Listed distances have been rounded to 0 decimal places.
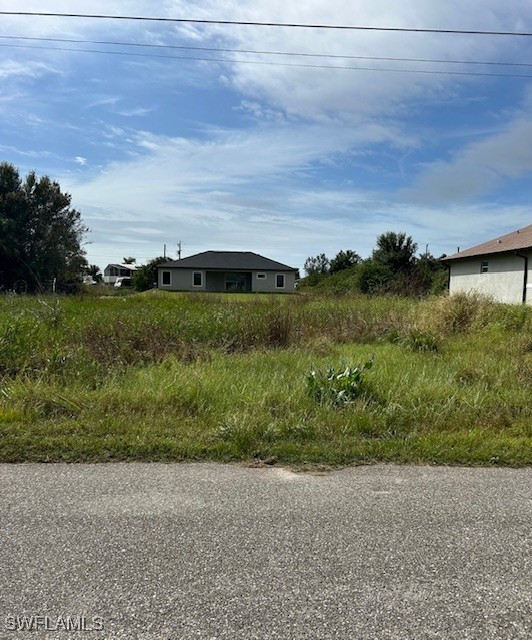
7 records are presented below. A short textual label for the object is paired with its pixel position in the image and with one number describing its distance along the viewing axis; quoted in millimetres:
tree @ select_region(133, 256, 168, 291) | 48125
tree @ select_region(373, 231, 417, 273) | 37031
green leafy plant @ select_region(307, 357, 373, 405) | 4895
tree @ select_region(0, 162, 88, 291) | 35562
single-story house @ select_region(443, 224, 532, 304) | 21031
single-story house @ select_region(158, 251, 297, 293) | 42844
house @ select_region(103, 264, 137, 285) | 86100
